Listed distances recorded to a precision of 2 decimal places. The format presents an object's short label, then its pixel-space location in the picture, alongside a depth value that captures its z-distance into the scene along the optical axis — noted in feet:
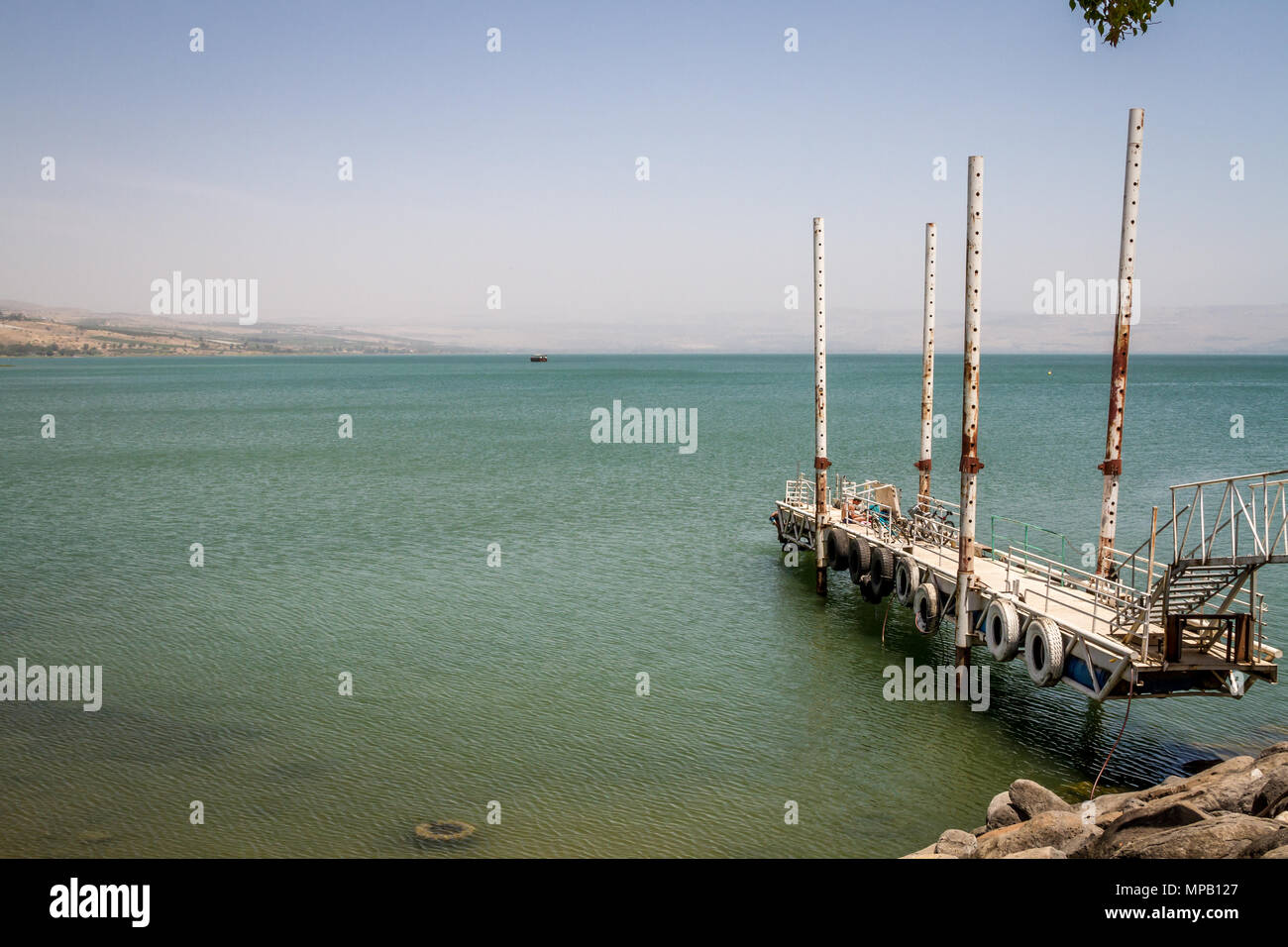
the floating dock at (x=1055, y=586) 60.13
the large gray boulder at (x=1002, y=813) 50.21
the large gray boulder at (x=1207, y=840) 36.47
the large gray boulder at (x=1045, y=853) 41.57
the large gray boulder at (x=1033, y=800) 49.52
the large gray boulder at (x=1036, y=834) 43.86
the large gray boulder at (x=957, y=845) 46.42
